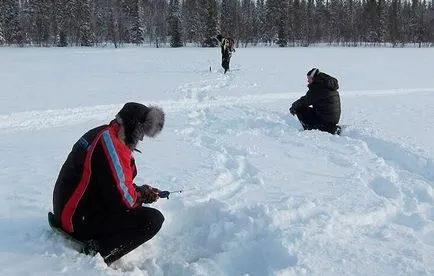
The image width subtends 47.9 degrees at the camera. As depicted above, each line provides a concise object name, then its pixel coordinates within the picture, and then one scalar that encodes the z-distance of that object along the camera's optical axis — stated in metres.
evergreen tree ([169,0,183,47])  58.16
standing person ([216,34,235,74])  18.81
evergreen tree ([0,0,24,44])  60.78
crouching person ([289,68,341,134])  7.84
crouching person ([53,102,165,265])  3.26
